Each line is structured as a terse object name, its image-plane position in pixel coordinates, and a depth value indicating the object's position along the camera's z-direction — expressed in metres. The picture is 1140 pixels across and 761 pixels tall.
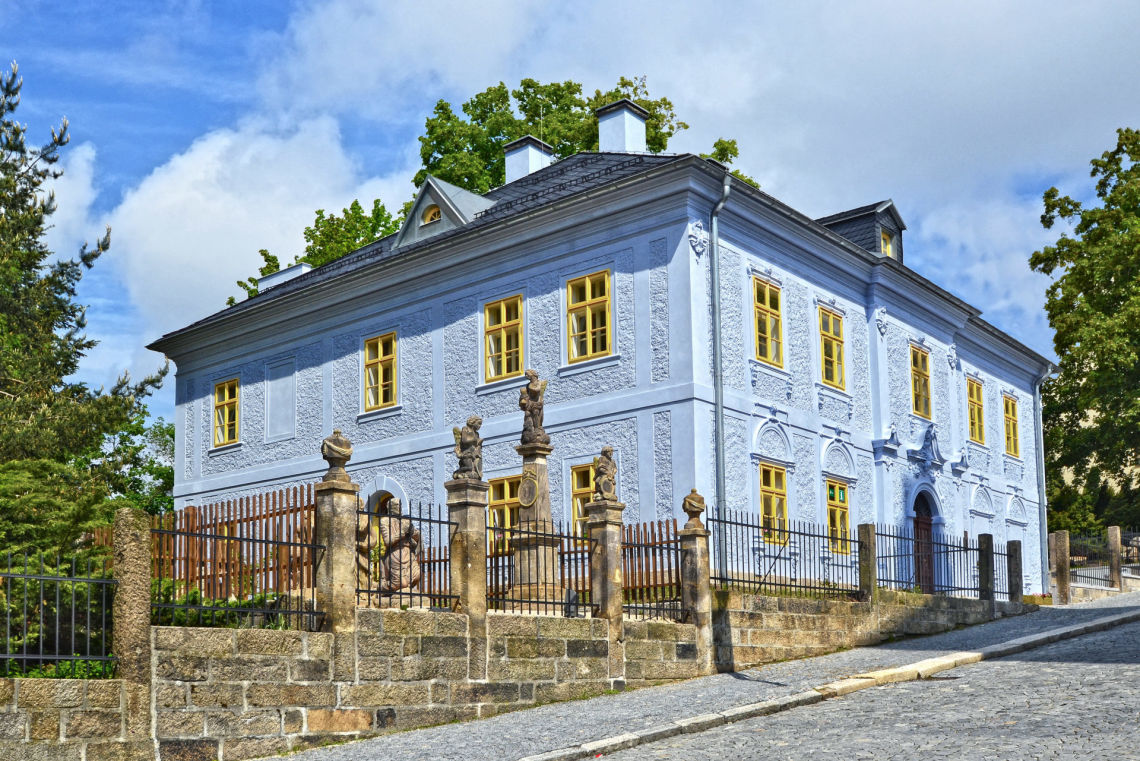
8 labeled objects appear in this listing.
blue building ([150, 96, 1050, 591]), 22.08
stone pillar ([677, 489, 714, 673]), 16.67
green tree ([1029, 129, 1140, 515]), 36.47
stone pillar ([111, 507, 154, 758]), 10.95
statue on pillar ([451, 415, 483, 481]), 14.61
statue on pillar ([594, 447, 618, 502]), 16.11
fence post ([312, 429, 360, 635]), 12.63
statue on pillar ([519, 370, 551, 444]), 17.47
